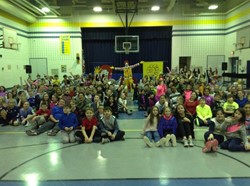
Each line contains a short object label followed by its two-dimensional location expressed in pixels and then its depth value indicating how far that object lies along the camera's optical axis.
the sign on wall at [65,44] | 18.23
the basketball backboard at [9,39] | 14.17
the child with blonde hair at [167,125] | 5.59
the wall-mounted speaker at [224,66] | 16.98
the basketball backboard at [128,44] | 16.29
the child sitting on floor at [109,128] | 5.75
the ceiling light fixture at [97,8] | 16.50
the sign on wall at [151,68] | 17.19
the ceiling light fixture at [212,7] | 15.73
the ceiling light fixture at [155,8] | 16.80
